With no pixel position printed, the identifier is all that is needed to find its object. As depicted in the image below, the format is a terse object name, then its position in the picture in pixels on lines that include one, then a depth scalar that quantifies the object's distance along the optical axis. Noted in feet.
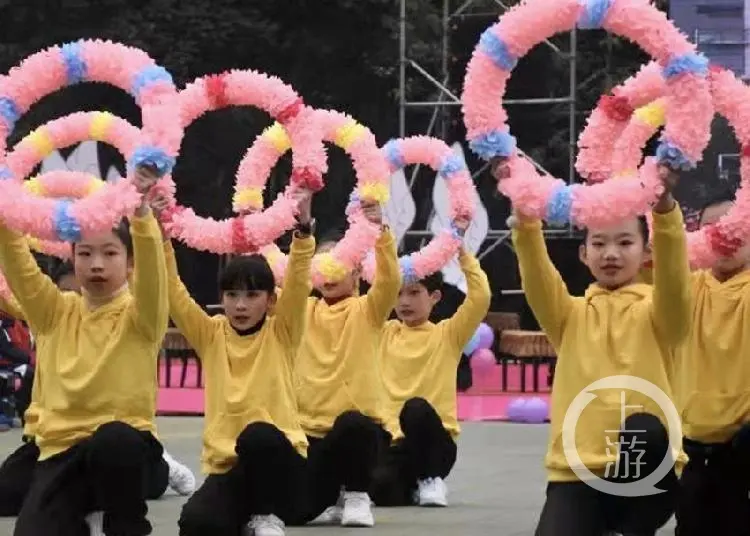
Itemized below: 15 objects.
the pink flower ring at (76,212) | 29.15
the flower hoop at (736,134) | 31.73
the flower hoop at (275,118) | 35.17
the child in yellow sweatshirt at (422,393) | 45.08
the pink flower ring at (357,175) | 40.66
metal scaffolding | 89.82
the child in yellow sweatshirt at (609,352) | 28.58
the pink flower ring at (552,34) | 27.58
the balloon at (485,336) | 86.59
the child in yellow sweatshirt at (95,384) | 30.48
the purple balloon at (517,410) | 73.57
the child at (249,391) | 33.75
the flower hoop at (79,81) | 29.59
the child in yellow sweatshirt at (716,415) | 31.46
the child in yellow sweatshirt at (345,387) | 40.90
